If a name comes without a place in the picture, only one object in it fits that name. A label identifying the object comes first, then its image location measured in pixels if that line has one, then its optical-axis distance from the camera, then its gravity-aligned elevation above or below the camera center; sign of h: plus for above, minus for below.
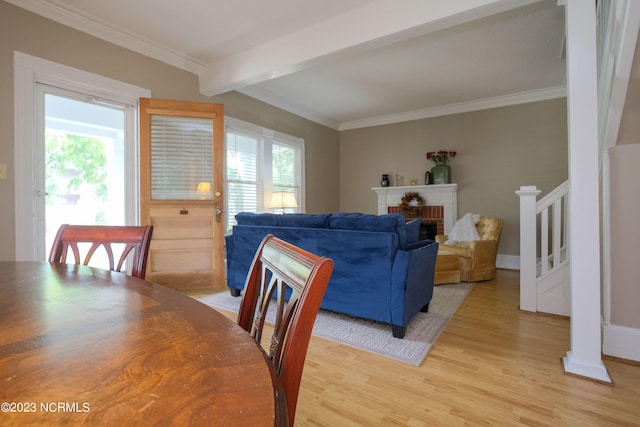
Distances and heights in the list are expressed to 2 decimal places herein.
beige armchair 3.71 -0.57
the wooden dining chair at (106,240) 1.28 -0.11
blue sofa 2.17 -0.36
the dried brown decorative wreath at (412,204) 5.22 +0.13
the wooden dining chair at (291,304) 0.53 -0.18
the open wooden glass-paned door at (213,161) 3.19 +0.58
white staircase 2.61 -0.48
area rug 1.99 -0.90
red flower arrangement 5.01 +0.90
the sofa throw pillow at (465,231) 4.17 -0.28
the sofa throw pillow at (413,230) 2.37 -0.15
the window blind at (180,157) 3.30 +0.64
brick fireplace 4.98 +0.16
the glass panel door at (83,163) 3.46 +0.66
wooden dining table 0.36 -0.23
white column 1.70 +0.12
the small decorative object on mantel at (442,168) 5.00 +0.72
